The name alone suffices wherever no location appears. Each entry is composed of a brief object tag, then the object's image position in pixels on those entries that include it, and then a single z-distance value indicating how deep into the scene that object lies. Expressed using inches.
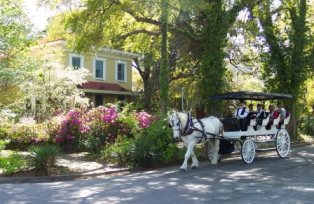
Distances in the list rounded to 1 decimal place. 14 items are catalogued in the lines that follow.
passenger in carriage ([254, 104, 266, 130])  680.4
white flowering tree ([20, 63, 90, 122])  1157.7
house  1427.2
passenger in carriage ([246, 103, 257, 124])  665.5
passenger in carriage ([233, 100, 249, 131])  665.0
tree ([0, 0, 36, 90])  827.4
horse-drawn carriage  589.0
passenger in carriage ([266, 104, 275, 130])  702.5
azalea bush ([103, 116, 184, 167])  644.7
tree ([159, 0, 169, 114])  783.7
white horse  580.1
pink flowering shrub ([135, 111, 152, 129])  765.9
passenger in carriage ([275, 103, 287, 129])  722.6
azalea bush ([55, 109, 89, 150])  813.2
